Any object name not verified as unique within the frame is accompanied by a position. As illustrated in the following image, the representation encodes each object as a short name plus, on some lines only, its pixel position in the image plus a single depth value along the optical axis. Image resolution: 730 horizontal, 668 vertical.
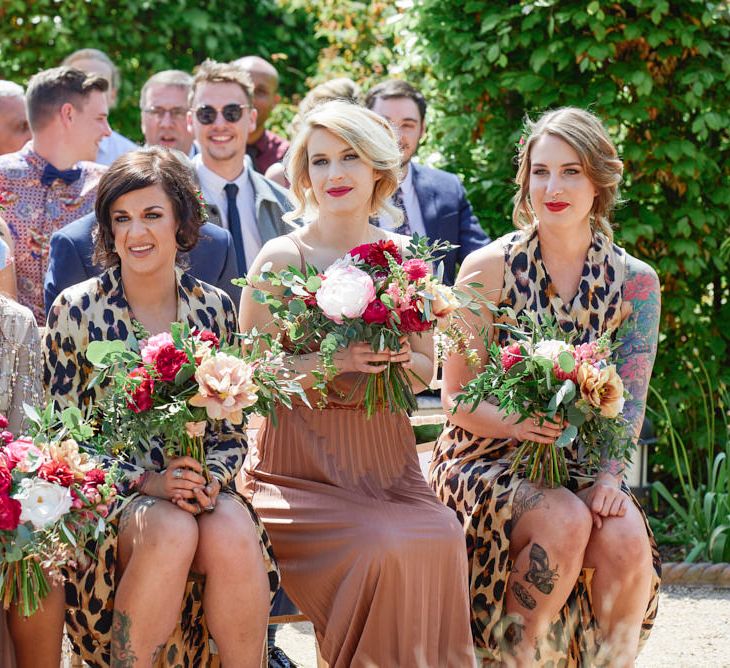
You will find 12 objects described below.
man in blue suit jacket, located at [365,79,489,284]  6.30
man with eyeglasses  7.77
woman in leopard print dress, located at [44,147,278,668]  3.69
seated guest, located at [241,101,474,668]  3.92
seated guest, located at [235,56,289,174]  7.84
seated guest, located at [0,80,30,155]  7.08
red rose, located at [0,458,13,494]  3.27
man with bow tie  5.53
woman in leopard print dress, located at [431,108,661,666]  4.11
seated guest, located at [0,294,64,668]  3.73
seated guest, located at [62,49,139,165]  7.89
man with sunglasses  6.13
